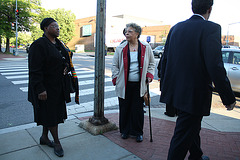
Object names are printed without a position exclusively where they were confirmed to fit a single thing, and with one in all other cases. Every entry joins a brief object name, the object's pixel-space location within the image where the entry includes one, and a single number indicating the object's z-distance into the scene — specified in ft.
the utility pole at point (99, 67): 11.46
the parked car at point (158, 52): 86.43
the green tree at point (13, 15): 82.53
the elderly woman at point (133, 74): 10.92
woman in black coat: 8.57
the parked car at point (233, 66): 22.93
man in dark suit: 6.39
